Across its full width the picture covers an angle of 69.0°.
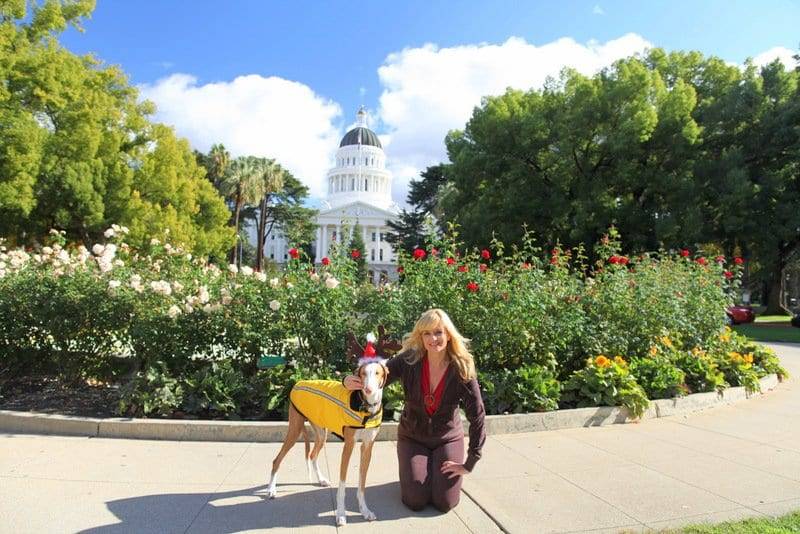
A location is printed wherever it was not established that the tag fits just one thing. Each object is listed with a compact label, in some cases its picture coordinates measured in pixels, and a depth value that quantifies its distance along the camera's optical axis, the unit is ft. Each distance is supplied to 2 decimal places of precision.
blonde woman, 13.55
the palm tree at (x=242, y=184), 169.07
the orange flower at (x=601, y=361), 23.35
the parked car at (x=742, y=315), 96.22
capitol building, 372.99
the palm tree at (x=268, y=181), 180.45
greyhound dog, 12.62
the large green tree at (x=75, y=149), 74.18
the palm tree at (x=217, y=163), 169.89
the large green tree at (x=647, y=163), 91.50
